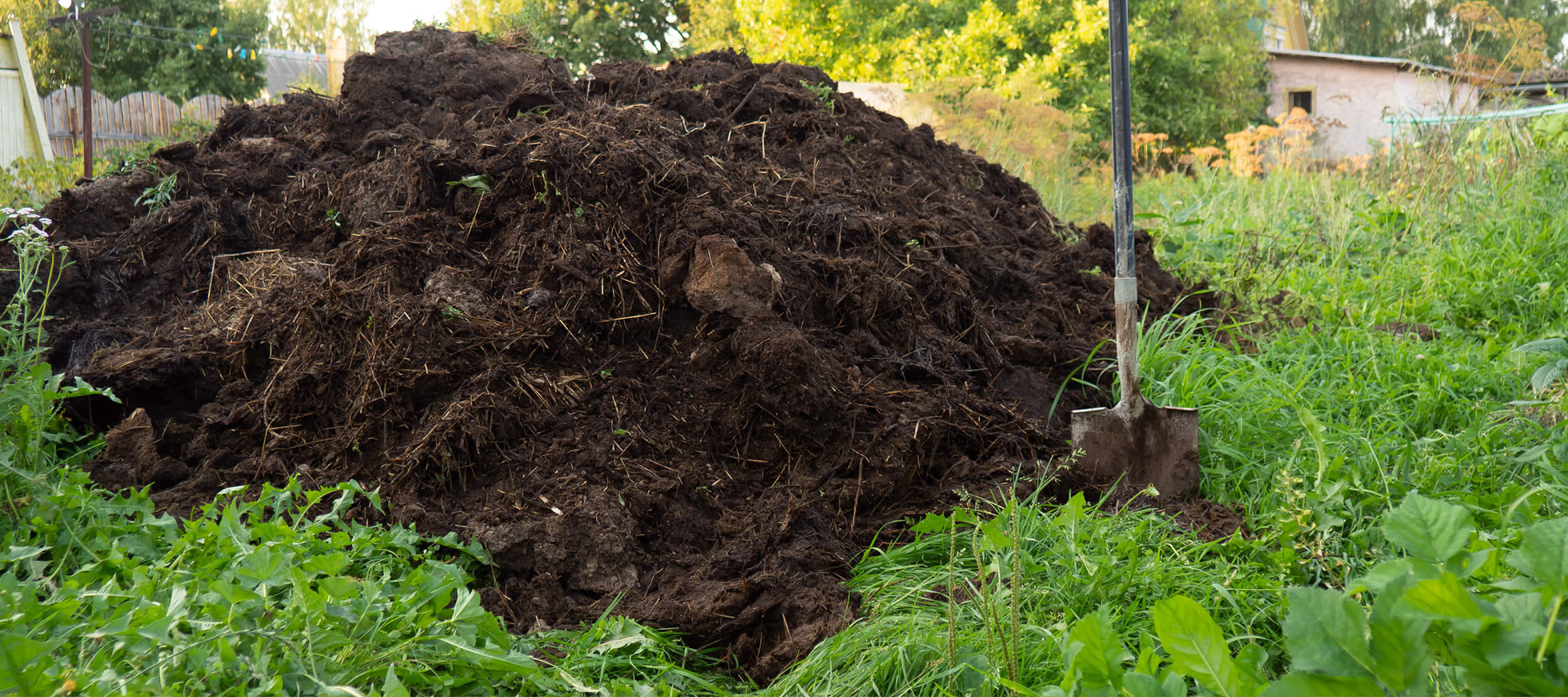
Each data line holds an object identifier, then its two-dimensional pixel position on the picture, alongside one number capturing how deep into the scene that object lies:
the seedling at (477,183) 3.17
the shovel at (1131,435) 2.73
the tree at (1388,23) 27.33
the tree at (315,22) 31.14
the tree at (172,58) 18.00
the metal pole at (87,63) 8.60
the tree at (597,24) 19.08
